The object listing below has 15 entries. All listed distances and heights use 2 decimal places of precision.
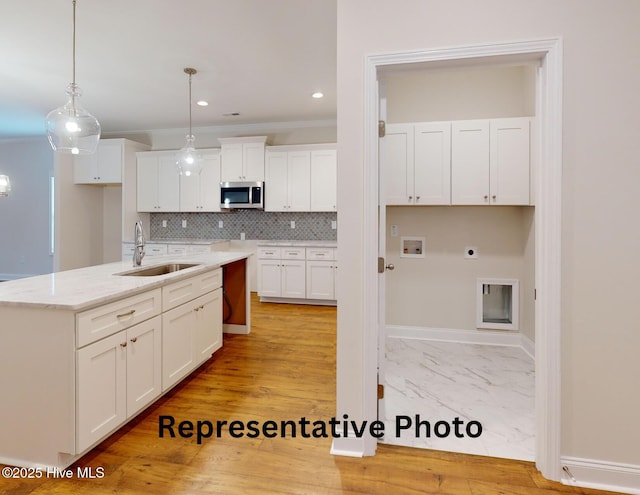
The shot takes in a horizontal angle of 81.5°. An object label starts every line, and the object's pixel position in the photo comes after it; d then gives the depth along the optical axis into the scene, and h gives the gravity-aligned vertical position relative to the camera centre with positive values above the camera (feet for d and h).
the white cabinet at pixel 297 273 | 17.71 -1.55
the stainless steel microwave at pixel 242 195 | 18.97 +2.39
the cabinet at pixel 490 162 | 10.73 +2.36
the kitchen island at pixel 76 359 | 5.76 -2.00
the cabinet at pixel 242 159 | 19.01 +4.27
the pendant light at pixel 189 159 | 12.61 +2.82
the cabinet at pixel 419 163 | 11.21 +2.39
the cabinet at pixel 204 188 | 19.66 +2.86
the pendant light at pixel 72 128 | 8.32 +2.60
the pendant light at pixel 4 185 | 15.31 +2.31
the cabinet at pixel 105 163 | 19.62 +4.18
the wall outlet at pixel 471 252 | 11.88 -0.33
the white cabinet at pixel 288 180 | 18.67 +3.12
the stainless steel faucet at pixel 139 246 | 9.30 -0.13
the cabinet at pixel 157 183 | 20.01 +3.16
